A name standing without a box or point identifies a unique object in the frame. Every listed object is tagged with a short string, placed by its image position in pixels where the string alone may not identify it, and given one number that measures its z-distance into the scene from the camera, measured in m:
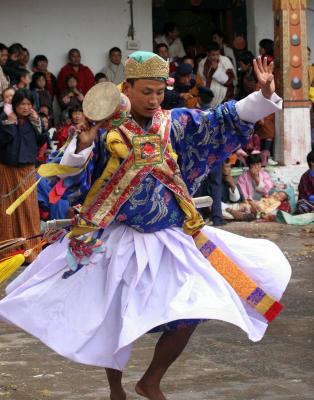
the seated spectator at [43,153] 10.94
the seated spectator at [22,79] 13.38
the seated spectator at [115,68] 15.39
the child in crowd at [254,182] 13.70
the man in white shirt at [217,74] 15.10
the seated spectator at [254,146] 14.58
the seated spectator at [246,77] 15.35
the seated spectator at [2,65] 12.94
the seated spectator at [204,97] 12.61
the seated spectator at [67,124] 12.92
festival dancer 5.04
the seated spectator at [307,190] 13.43
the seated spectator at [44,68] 14.70
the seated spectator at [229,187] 13.52
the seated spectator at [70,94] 14.48
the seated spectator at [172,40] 16.20
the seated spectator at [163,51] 15.35
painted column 15.01
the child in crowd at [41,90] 13.95
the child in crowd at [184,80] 13.07
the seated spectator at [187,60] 14.72
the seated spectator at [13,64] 13.49
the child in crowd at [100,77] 14.88
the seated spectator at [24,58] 14.26
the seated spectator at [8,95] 11.01
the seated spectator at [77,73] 14.91
